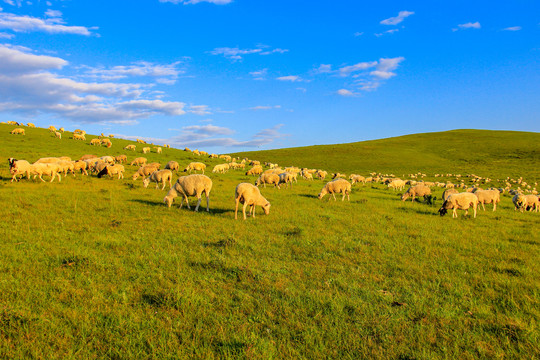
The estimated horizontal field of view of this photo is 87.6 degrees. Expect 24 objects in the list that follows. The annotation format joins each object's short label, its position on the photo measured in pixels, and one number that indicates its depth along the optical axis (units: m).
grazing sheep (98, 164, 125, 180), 26.20
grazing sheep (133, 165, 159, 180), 26.21
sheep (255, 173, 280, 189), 26.59
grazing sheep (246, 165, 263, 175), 39.22
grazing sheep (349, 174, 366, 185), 42.40
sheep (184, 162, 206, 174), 36.28
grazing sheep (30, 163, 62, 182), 21.17
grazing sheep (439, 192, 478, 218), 16.59
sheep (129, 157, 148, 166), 37.22
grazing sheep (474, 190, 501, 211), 20.61
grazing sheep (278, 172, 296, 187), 27.29
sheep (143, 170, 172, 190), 21.92
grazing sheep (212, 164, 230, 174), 39.82
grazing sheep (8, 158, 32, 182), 19.98
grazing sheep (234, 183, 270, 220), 13.91
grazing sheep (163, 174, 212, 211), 15.52
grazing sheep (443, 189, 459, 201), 23.28
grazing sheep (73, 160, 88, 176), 27.05
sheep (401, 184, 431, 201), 23.38
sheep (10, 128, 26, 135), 48.13
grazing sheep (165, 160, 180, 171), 33.22
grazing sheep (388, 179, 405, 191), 36.38
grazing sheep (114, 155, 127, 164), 38.62
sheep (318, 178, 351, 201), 21.23
